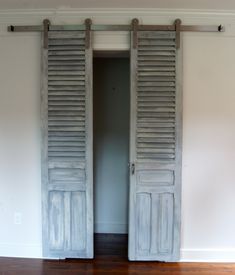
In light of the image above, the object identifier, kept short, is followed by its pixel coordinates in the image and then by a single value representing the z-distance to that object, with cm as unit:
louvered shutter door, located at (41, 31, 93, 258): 246
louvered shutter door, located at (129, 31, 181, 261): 243
